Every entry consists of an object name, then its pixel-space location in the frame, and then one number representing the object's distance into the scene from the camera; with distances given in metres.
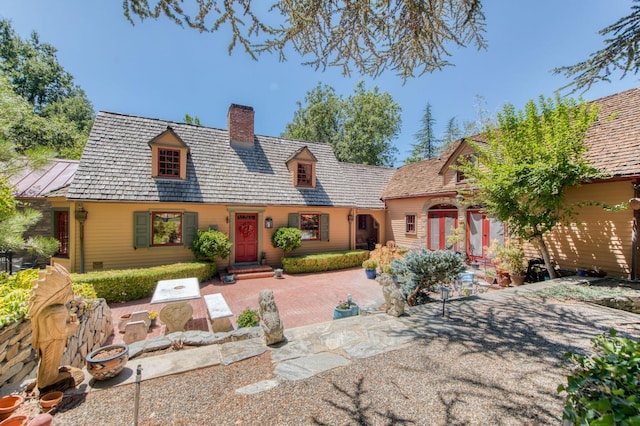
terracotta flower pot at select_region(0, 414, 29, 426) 2.34
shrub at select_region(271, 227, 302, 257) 12.25
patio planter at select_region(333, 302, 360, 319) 6.43
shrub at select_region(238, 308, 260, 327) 5.88
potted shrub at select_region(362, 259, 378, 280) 11.44
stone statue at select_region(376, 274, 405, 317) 5.42
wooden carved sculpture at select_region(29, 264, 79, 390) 2.92
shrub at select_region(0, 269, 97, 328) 3.59
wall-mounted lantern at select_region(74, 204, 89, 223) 9.34
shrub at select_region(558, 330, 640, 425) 1.35
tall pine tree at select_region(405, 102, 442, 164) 33.89
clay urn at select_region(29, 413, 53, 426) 2.14
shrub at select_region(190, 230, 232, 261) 10.60
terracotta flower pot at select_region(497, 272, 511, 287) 9.12
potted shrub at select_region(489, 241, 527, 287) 8.82
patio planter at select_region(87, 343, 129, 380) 3.23
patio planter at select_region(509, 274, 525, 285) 8.77
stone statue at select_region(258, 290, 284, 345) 4.32
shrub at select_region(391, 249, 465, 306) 6.74
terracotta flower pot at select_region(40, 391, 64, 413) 2.78
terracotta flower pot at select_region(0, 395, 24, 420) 2.60
